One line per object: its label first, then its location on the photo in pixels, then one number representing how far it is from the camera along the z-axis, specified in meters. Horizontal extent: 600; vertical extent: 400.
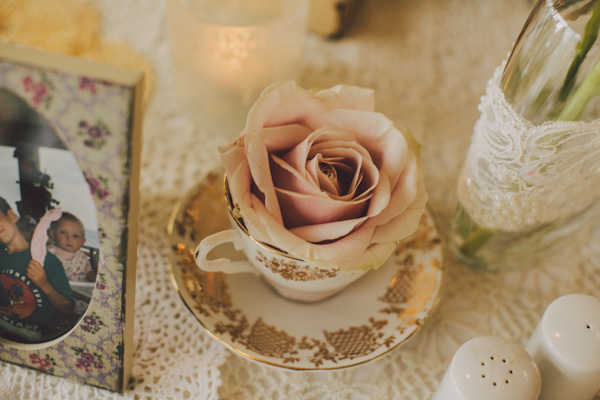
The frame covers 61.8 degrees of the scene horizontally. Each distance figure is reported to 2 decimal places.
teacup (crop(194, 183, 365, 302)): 0.37
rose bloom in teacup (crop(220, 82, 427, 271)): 0.33
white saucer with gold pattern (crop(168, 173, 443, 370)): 0.40
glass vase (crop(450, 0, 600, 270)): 0.37
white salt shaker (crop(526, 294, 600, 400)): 0.35
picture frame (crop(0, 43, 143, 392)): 0.26
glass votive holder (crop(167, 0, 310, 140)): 0.49
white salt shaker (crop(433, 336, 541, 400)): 0.33
